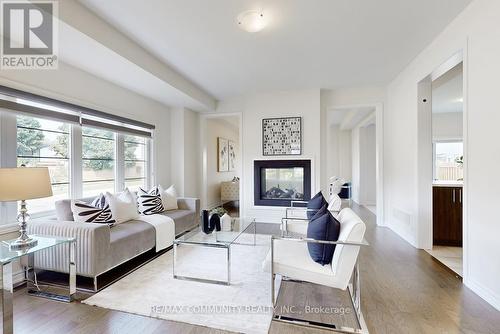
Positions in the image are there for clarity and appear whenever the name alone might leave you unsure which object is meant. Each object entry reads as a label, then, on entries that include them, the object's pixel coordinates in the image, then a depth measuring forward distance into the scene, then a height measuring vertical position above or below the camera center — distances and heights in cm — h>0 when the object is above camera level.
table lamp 183 -16
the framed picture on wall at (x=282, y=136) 488 +65
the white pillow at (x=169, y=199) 403 -53
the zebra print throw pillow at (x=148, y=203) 363 -54
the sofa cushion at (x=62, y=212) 262 -48
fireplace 488 -29
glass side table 163 -84
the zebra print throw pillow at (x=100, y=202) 300 -43
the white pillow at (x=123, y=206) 305 -50
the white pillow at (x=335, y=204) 277 -44
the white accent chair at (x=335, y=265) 175 -76
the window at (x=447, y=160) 652 +19
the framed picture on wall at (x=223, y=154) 710 +40
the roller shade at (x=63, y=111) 244 +71
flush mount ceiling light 238 +150
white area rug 187 -116
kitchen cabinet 340 -69
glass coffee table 247 -82
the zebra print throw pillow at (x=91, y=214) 261 -52
